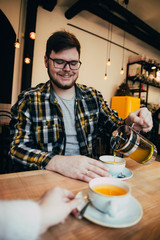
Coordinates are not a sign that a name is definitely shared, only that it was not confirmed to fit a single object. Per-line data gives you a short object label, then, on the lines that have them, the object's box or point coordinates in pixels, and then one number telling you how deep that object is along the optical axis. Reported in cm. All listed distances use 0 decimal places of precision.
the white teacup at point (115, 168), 74
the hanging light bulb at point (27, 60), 318
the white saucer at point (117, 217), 40
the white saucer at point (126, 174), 76
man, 104
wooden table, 40
